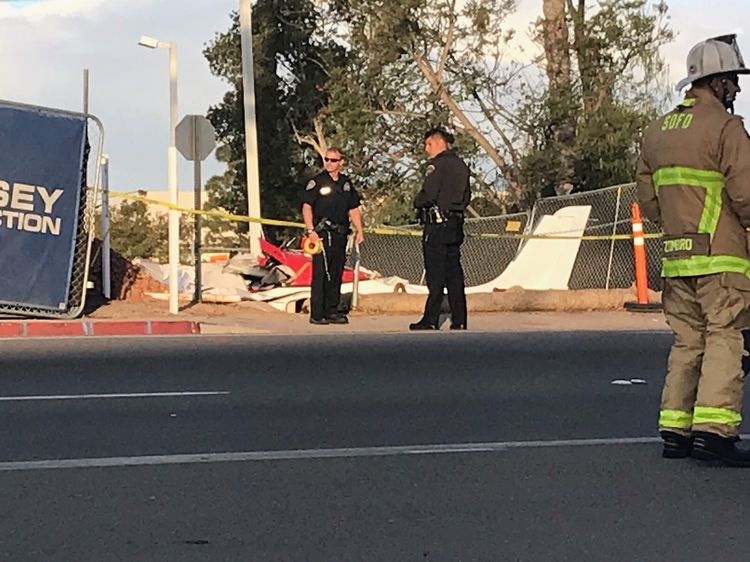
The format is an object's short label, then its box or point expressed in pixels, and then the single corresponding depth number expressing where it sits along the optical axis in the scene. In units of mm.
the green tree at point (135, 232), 42375
